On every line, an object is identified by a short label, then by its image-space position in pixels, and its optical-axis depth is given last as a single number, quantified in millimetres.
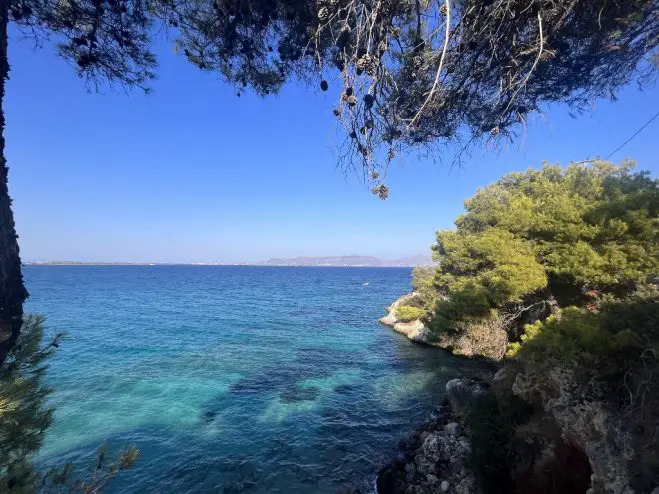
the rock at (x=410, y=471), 8232
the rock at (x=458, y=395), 10270
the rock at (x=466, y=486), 7113
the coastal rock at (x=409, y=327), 22719
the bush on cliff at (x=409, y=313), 24517
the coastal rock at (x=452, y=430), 9008
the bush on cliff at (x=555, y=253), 10820
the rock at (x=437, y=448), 8380
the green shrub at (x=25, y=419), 3523
